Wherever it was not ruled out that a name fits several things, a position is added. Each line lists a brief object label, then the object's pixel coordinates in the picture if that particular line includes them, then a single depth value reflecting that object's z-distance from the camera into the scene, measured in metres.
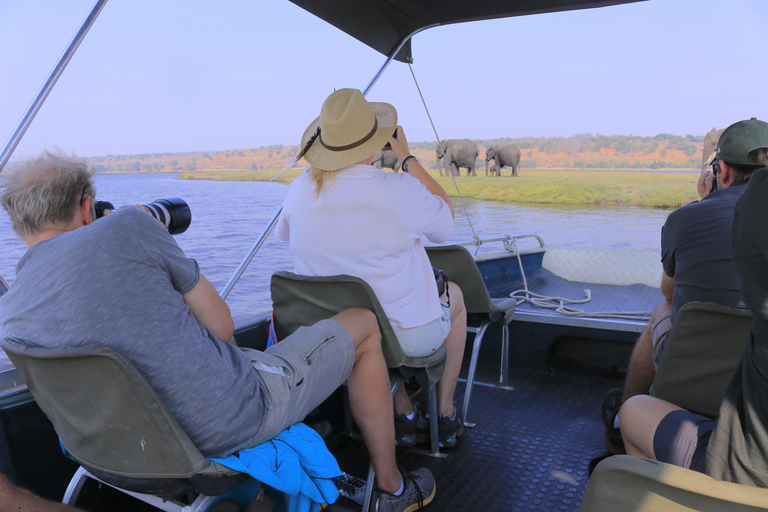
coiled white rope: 2.69
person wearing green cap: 1.52
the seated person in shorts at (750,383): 0.67
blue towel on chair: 1.03
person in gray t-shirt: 0.97
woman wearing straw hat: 1.51
